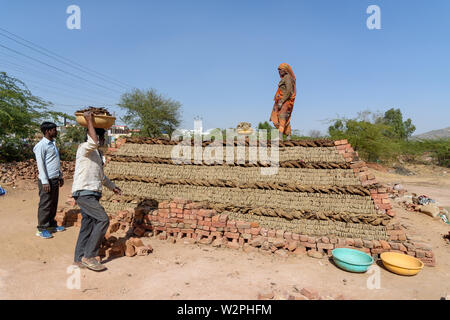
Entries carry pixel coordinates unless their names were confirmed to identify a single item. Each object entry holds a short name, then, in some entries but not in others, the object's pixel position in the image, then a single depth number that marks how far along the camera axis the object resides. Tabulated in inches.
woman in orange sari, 225.0
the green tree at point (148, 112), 1080.2
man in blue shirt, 166.7
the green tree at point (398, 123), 1250.1
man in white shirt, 129.0
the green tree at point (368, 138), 720.3
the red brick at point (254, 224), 178.1
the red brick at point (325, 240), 165.6
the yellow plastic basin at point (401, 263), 138.7
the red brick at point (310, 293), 112.9
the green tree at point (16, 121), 387.2
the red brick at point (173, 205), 188.5
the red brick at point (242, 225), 178.7
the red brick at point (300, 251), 166.1
